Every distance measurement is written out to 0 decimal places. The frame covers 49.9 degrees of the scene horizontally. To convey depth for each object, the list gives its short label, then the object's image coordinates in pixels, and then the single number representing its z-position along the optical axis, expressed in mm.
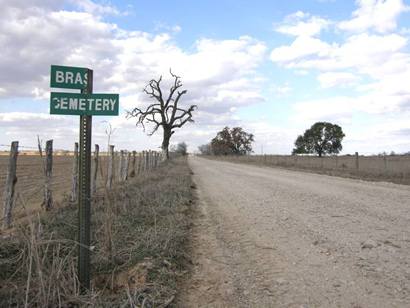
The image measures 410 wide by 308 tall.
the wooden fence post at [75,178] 11938
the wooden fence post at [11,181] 9039
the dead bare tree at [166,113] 51088
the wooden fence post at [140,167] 27727
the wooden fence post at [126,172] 21469
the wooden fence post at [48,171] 10582
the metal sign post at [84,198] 4699
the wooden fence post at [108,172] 17484
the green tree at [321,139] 95250
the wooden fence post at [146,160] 30756
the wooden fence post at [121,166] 20175
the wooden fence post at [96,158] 12520
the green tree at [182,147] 161225
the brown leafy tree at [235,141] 123812
